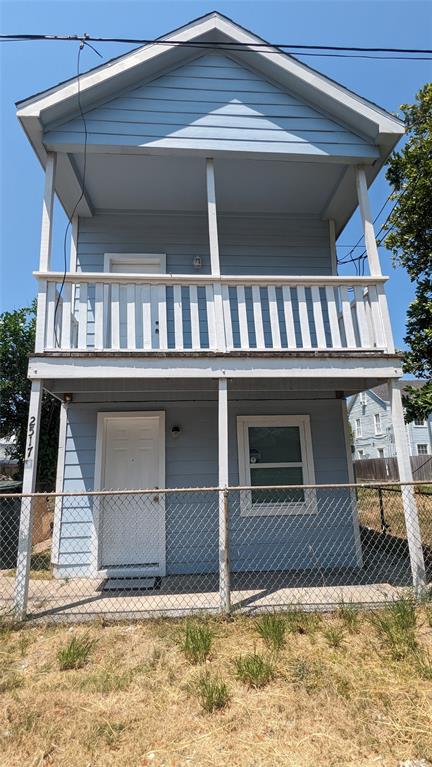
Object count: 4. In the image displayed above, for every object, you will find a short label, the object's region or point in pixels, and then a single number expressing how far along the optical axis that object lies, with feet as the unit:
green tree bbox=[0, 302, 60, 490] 31.86
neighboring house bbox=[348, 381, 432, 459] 91.09
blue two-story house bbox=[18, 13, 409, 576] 16.17
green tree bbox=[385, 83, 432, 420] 20.20
